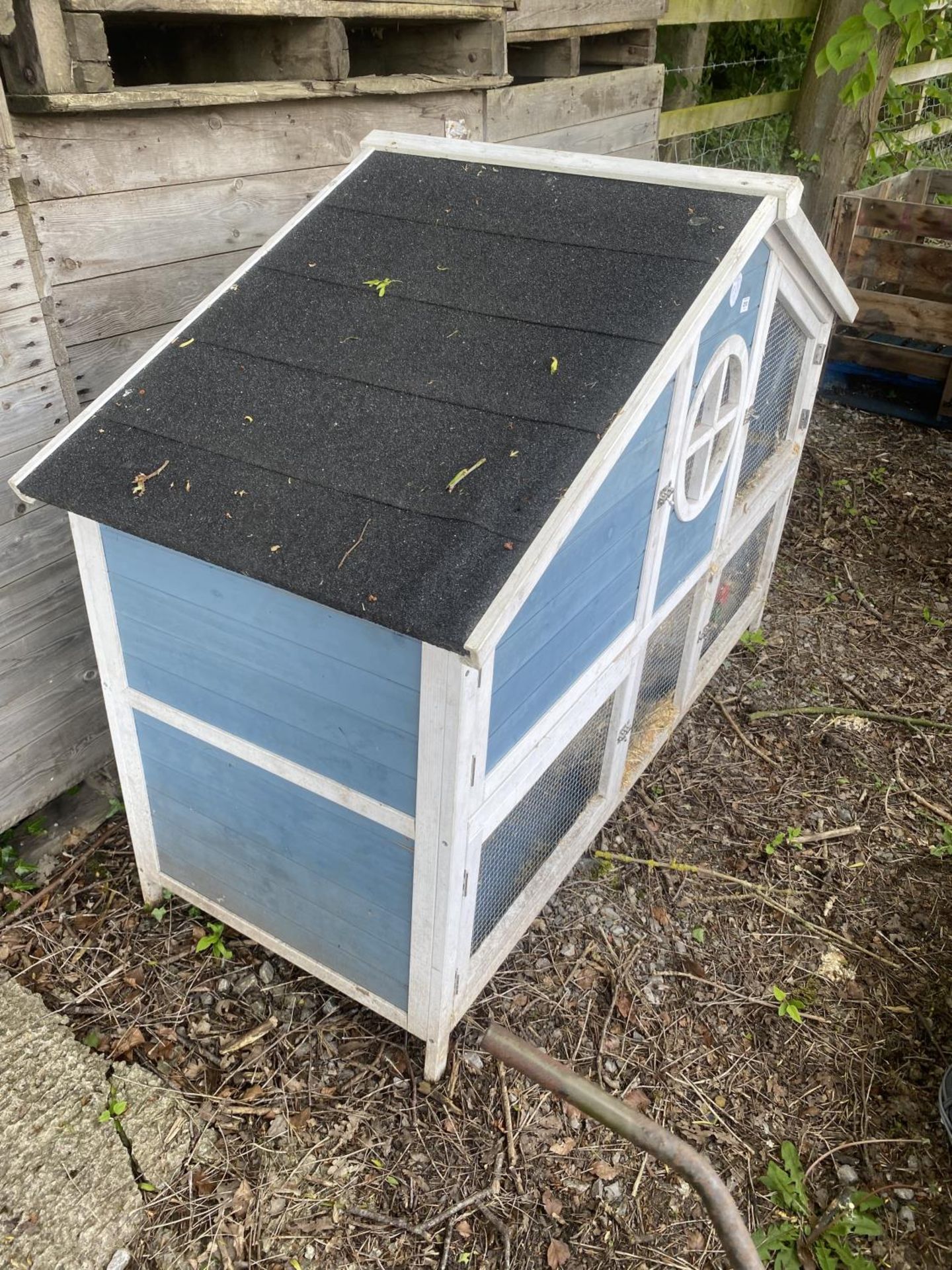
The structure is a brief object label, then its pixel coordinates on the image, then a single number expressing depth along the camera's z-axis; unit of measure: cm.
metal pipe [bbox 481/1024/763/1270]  139
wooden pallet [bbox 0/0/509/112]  209
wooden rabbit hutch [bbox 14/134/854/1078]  171
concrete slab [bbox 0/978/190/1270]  204
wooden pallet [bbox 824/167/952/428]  554
